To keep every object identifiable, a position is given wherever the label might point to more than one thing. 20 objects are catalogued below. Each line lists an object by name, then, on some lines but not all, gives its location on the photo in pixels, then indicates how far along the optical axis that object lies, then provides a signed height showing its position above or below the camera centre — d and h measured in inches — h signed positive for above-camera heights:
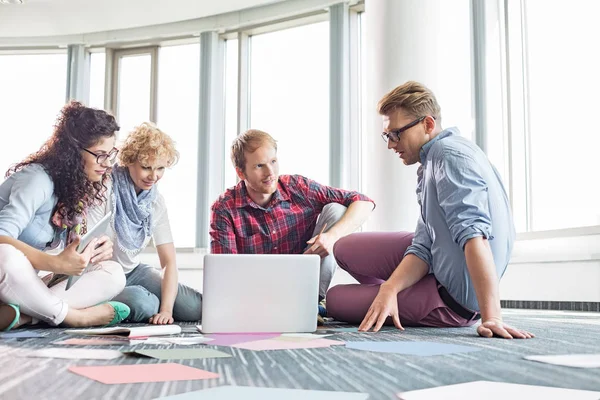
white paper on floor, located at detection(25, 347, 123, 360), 45.7 -8.5
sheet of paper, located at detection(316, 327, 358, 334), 68.9 -9.8
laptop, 67.4 -5.6
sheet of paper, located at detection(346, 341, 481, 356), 48.4 -8.5
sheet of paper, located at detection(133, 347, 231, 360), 45.0 -8.3
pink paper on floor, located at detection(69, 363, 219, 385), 35.2 -7.8
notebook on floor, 62.8 -9.4
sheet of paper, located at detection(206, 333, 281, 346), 57.2 -9.4
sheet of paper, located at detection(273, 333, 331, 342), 58.7 -9.3
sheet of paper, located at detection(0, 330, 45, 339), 63.0 -9.8
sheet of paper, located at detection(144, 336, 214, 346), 56.7 -9.2
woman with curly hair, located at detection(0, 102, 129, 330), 70.4 +1.1
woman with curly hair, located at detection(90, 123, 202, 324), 87.0 +2.2
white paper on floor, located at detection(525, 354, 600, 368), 40.8 -7.8
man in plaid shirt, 92.6 +4.5
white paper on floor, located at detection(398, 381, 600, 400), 30.0 -7.3
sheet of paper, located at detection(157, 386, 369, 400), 29.9 -7.4
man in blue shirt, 60.9 +0.5
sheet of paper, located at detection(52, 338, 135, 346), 54.7 -9.1
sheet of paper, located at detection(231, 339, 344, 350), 52.5 -8.8
